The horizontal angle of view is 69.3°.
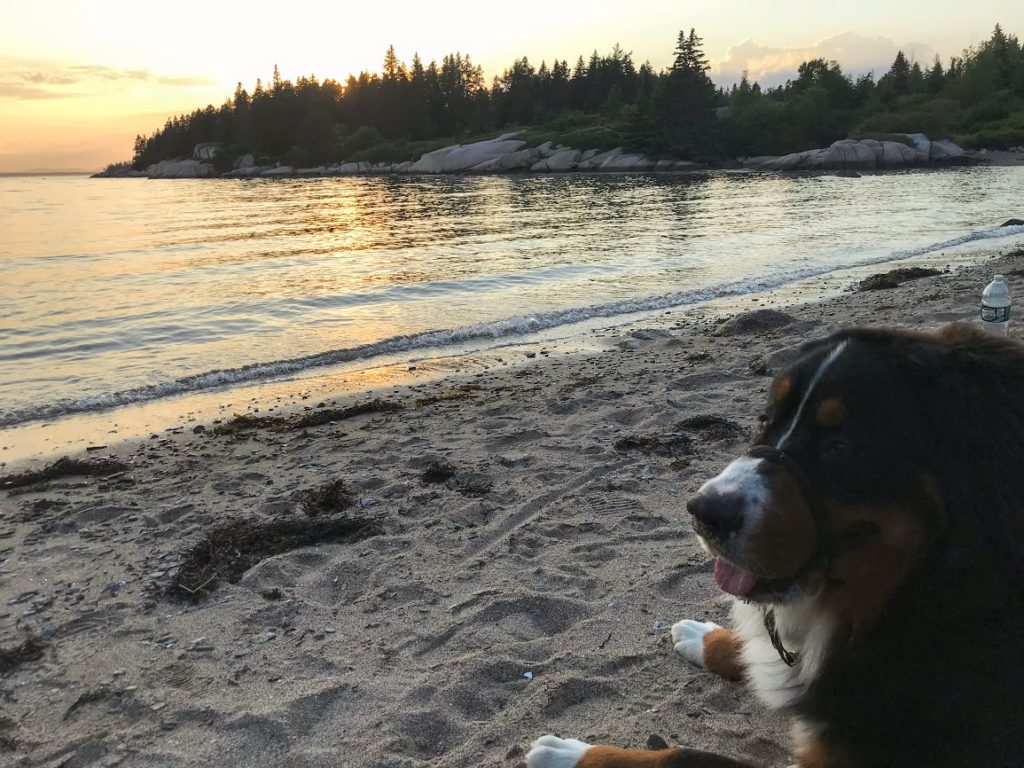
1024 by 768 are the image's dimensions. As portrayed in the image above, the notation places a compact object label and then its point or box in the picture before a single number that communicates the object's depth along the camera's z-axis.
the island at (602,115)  79.94
